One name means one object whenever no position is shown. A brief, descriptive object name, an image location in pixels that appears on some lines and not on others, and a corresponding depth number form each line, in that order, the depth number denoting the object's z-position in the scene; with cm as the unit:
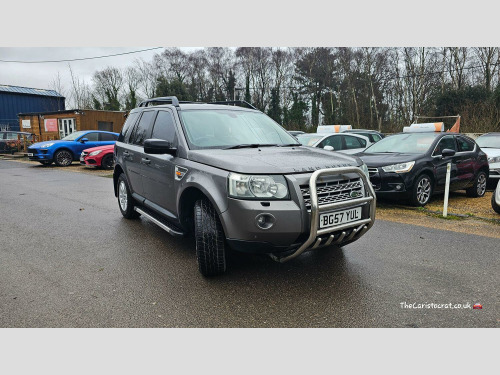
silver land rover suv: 323
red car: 1531
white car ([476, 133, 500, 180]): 983
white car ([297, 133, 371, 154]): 1127
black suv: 723
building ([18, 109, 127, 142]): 2461
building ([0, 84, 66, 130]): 4019
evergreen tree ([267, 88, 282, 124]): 4728
